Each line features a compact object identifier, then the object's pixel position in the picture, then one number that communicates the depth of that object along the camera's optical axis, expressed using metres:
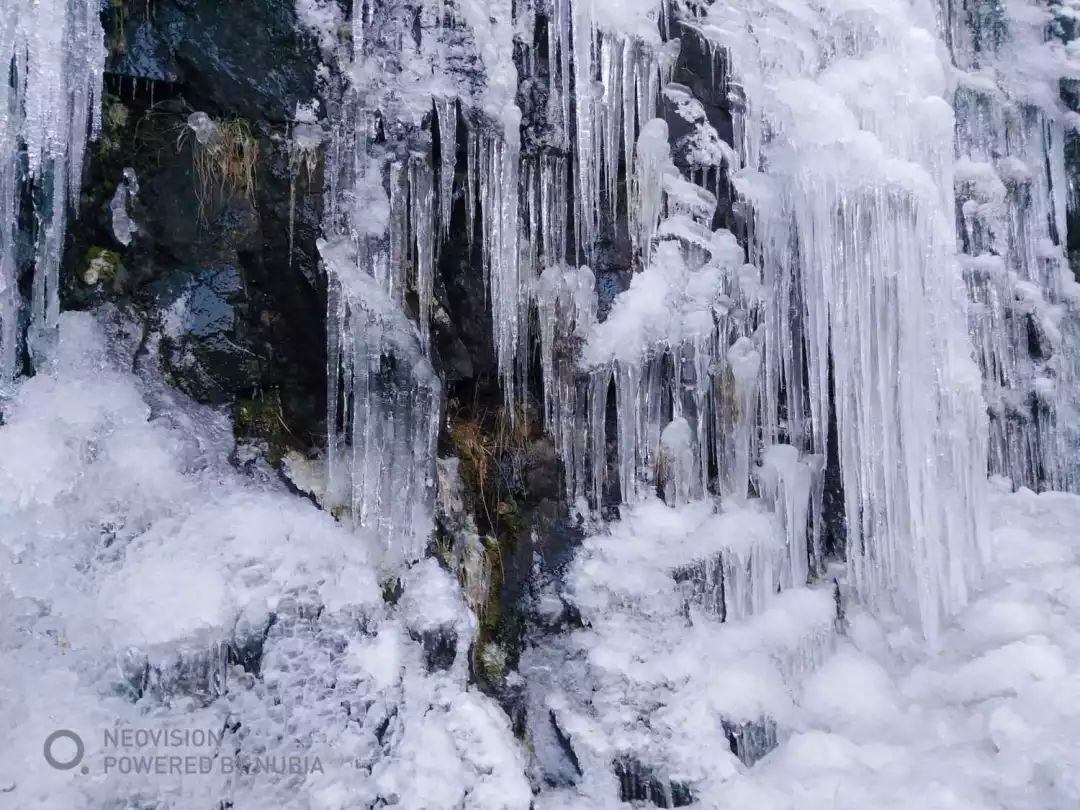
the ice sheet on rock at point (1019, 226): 6.31
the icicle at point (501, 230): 4.17
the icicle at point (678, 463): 4.59
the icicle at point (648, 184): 4.62
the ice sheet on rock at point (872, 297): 4.50
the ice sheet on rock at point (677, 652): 3.90
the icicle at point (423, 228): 4.01
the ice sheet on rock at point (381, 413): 3.79
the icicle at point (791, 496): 4.56
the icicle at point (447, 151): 4.05
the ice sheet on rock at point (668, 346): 4.48
